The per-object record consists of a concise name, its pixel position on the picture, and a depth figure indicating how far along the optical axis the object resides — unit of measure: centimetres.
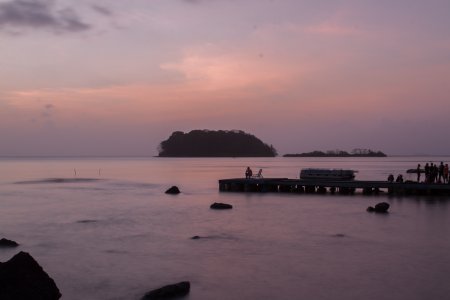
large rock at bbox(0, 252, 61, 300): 1212
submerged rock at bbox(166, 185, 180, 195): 5275
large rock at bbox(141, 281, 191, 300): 1426
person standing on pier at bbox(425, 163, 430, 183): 4291
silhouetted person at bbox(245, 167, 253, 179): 5129
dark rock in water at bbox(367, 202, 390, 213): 3272
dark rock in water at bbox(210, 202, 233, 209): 3619
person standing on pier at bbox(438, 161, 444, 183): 4241
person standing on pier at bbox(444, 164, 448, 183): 4209
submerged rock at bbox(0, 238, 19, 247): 2183
